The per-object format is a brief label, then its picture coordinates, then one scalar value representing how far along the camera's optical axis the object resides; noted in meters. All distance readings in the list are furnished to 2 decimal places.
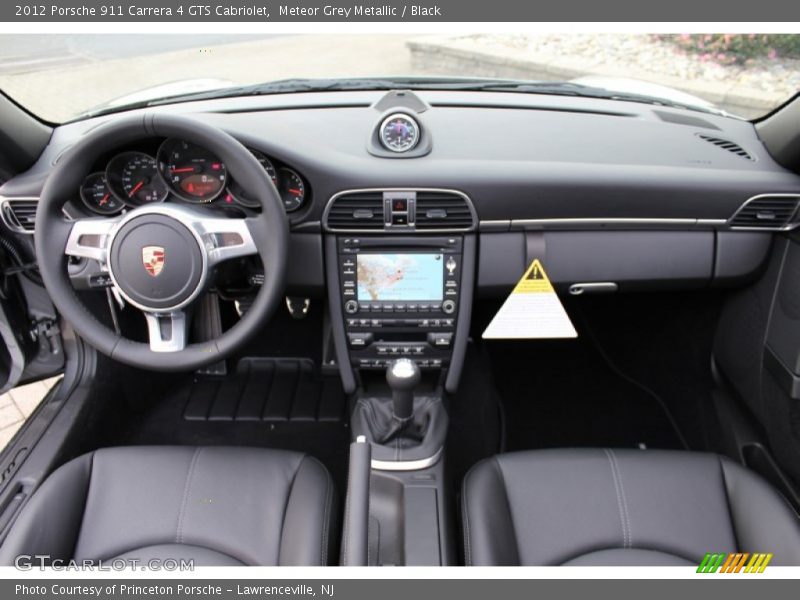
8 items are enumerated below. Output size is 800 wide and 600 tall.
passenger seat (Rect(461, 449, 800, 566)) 1.53
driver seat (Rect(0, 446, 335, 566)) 1.54
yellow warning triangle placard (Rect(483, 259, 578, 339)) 1.94
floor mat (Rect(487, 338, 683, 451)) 2.56
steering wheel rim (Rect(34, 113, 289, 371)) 1.47
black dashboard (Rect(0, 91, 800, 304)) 1.78
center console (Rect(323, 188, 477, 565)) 1.73
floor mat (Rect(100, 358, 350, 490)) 2.46
